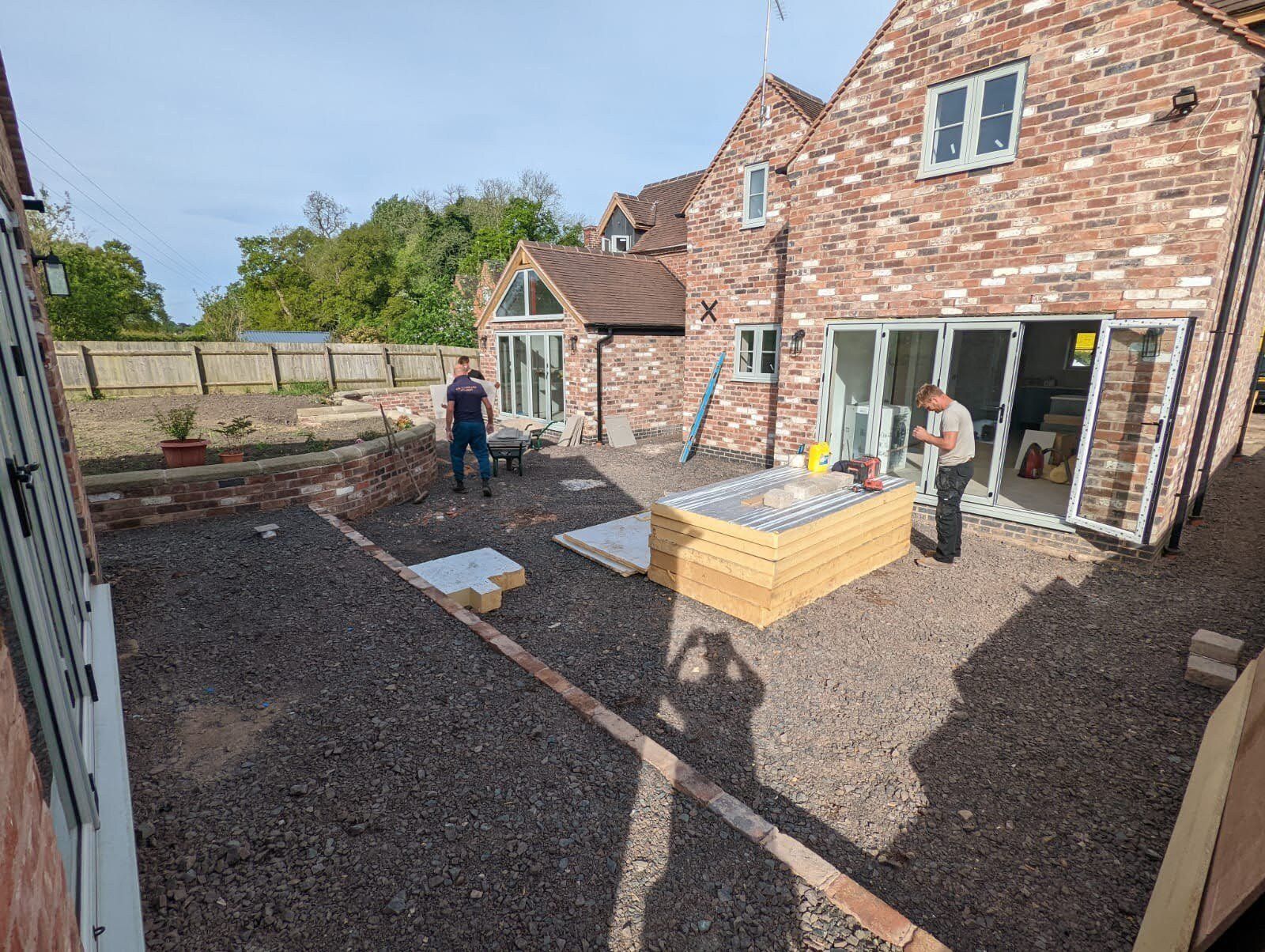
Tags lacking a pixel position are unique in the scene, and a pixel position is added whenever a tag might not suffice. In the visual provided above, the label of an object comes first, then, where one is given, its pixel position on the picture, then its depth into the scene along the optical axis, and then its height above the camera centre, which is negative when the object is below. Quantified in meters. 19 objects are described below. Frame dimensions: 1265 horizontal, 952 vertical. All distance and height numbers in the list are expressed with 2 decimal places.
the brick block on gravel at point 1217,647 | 4.09 -2.14
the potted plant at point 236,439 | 7.44 -1.43
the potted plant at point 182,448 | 6.64 -1.21
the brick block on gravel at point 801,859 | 2.42 -2.18
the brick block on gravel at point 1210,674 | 3.95 -2.24
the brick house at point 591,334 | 13.18 +0.14
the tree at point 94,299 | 22.66 +1.83
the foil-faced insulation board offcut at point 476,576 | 5.13 -2.16
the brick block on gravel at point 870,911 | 2.18 -2.17
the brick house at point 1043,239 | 5.53 +1.08
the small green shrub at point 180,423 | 6.96 -0.99
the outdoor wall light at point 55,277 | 5.81 +0.64
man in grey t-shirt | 5.82 -1.15
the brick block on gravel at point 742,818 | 2.66 -2.19
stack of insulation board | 4.86 -1.82
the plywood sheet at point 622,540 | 6.20 -2.27
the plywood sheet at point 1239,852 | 1.53 -1.51
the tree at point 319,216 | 49.31 +10.24
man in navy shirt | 8.45 -1.14
